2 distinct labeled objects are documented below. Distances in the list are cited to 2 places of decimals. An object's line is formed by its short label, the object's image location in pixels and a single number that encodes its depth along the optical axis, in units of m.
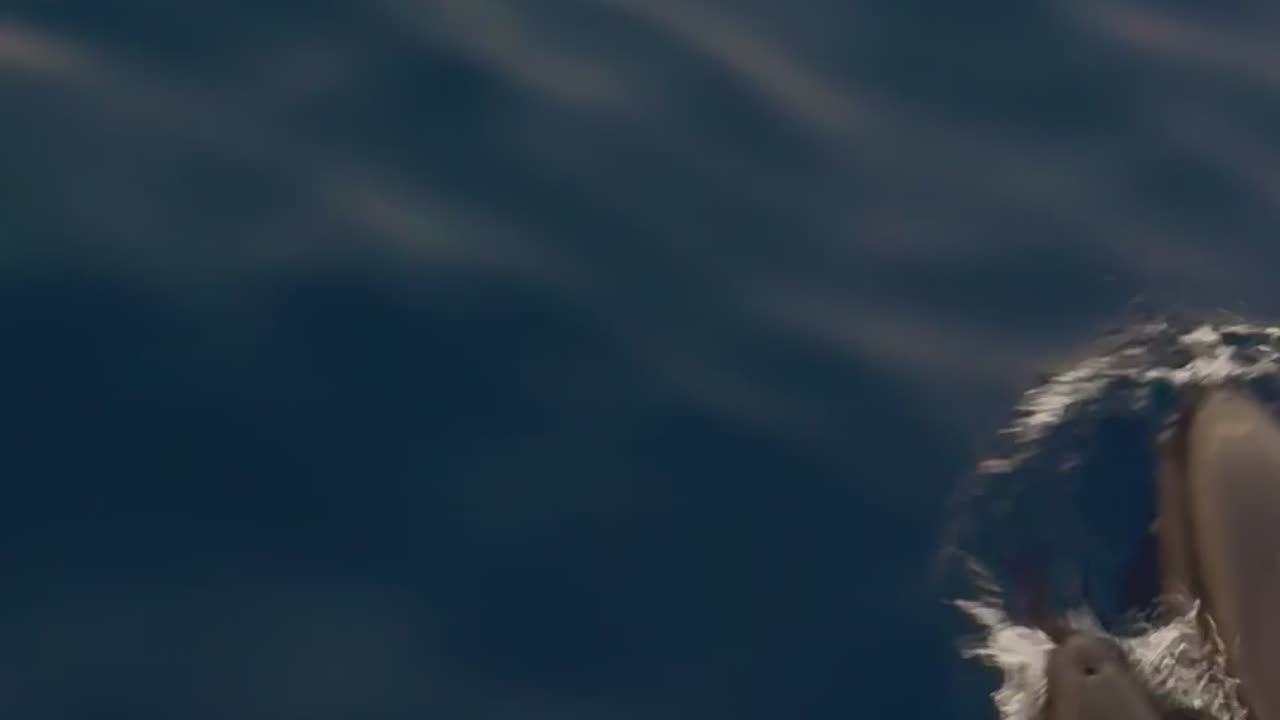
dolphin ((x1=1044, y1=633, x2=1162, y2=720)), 13.17
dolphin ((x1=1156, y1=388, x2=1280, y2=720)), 13.64
